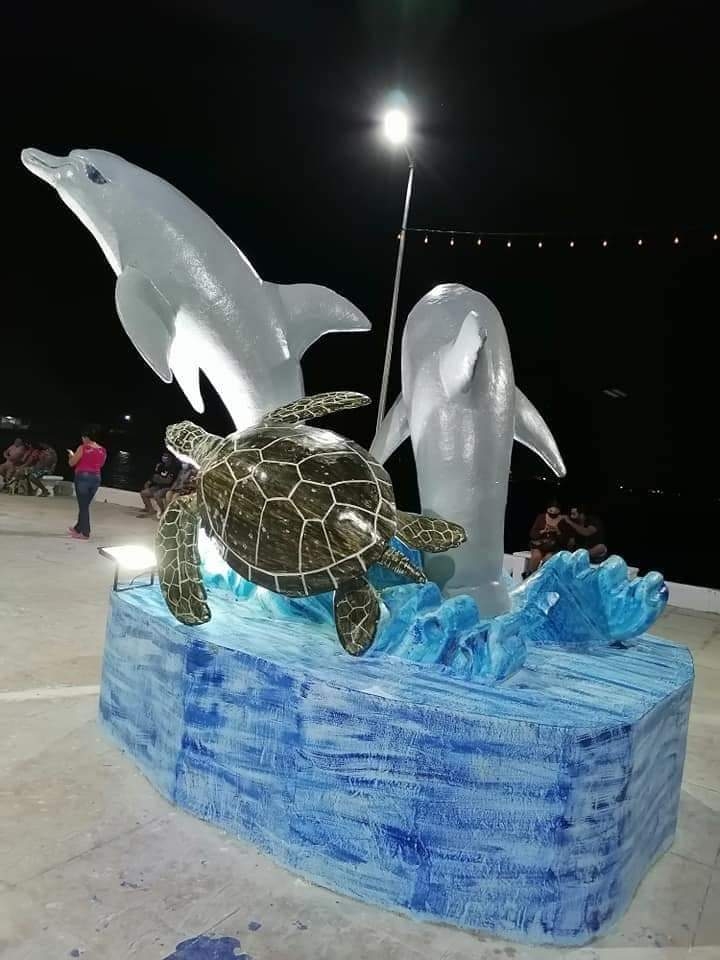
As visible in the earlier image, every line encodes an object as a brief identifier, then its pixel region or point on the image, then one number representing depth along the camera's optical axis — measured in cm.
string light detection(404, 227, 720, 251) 902
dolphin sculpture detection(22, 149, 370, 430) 425
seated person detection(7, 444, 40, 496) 1447
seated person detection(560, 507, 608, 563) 812
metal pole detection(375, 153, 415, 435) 924
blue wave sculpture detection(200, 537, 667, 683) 295
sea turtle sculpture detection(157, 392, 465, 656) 280
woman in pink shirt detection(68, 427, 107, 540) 970
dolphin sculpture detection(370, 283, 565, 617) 360
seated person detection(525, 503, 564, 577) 796
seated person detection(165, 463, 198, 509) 1010
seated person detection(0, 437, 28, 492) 1461
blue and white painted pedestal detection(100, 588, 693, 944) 246
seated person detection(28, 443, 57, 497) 1464
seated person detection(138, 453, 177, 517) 1285
